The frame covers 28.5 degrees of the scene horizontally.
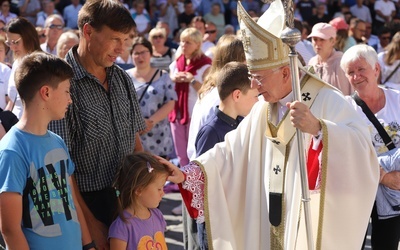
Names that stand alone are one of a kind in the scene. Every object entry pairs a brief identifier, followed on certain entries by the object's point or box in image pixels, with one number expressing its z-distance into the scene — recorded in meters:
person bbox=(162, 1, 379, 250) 4.10
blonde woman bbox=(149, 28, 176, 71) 10.25
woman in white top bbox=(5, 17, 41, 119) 6.61
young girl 4.15
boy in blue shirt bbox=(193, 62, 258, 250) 5.30
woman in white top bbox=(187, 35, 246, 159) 5.92
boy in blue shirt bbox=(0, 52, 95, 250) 3.54
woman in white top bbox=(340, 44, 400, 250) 5.25
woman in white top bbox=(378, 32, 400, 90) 9.27
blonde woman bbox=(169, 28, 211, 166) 9.07
